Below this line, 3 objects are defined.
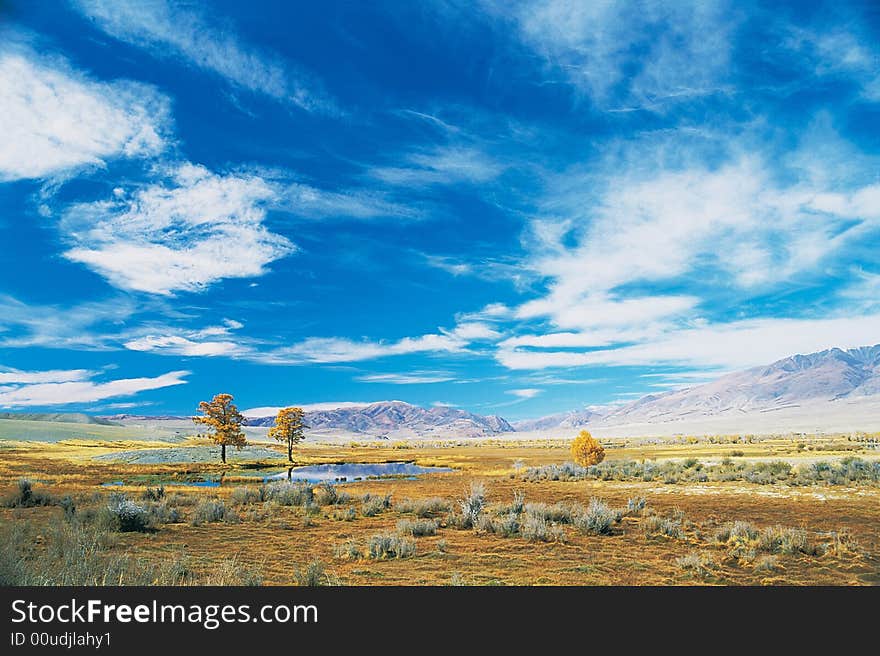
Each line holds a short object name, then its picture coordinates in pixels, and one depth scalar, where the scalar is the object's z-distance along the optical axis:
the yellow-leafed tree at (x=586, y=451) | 40.92
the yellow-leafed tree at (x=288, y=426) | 55.78
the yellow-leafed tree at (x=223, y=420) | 51.19
